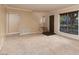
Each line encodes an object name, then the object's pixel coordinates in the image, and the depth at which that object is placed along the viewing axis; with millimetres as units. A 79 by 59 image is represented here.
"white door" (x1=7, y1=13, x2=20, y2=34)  4234
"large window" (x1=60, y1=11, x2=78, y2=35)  3575
